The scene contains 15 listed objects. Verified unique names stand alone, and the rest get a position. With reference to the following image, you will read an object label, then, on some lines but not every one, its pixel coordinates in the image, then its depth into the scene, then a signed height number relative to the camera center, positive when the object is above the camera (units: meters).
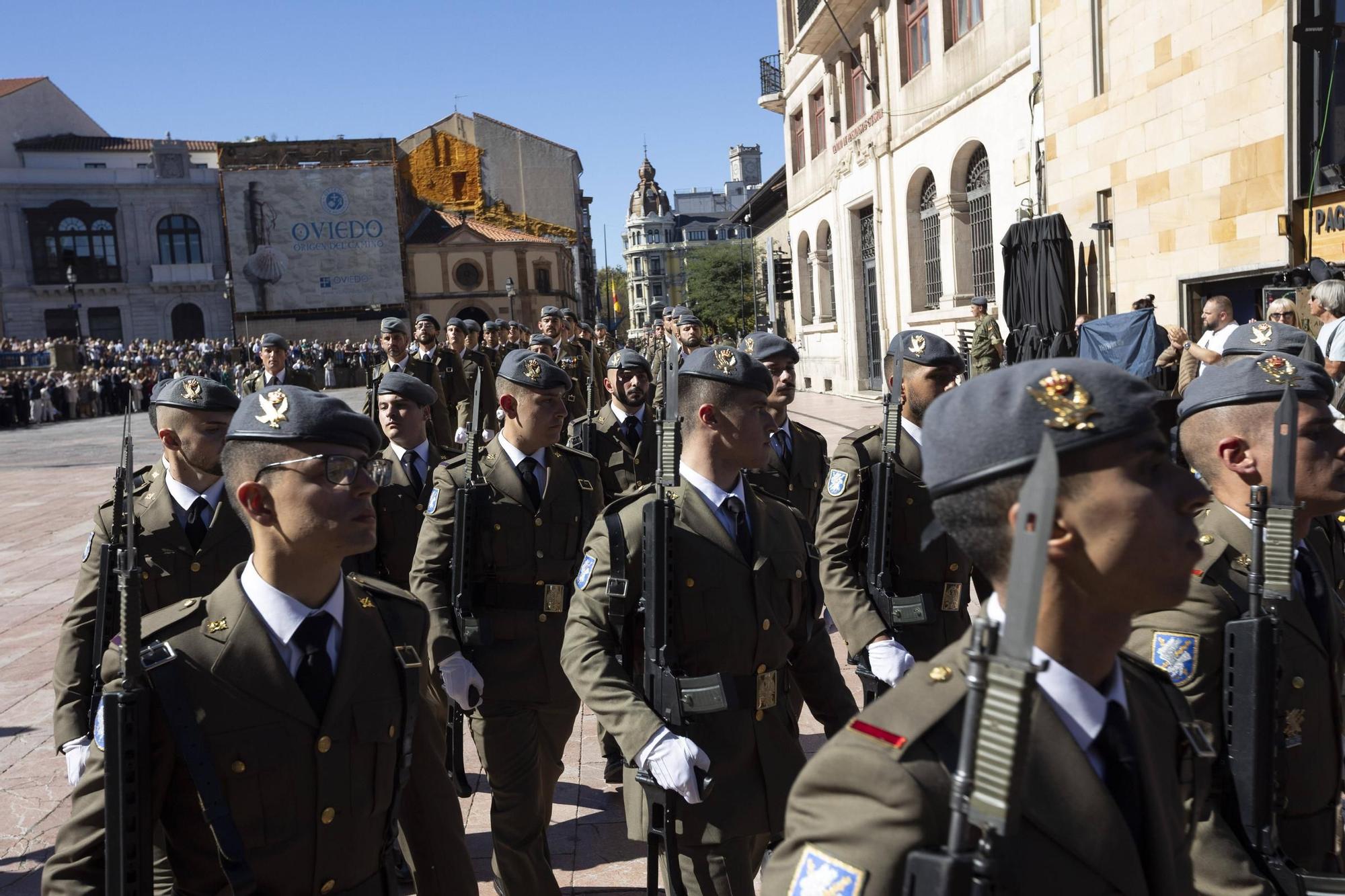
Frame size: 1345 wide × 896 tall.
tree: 71.62 +4.52
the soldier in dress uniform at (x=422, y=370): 11.73 +0.05
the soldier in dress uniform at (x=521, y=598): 4.30 -0.95
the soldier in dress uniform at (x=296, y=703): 2.44 -0.71
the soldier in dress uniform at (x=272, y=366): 11.30 +0.19
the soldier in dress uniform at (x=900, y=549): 4.62 -0.86
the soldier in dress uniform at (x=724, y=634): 3.38 -0.87
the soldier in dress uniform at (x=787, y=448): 6.73 -0.63
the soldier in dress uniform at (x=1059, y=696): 1.58 -0.54
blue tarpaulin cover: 12.21 -0.17
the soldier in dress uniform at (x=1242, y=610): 2.55 -0.69
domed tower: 153.88 +15.56
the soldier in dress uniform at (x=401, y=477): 5.68 -0.53
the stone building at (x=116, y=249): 57.59 +7.53
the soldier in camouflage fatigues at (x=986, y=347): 16.48 -0.16
